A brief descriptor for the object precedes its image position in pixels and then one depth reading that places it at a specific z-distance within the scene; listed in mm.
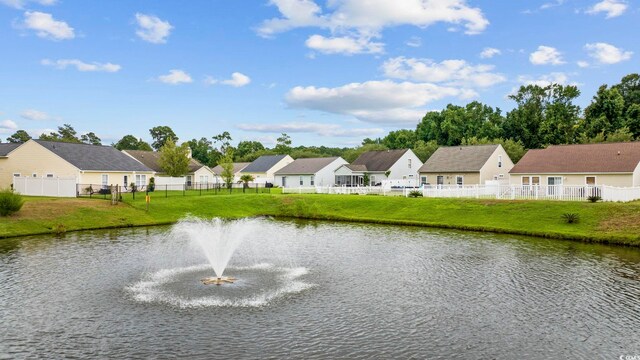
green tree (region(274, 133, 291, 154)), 134125
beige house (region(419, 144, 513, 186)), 58438
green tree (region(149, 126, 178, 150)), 168375
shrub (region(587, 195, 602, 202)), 35219
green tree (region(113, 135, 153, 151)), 144125
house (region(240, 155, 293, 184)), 90625
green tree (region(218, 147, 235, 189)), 68544
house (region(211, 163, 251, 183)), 108469
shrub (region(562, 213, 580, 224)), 32406
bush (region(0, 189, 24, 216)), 33281
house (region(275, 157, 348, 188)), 74438
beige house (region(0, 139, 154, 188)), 52219
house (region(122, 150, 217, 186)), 75062
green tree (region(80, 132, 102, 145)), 145250
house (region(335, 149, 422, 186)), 73000
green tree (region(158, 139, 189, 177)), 67750
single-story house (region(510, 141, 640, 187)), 43875
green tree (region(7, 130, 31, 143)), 127000
